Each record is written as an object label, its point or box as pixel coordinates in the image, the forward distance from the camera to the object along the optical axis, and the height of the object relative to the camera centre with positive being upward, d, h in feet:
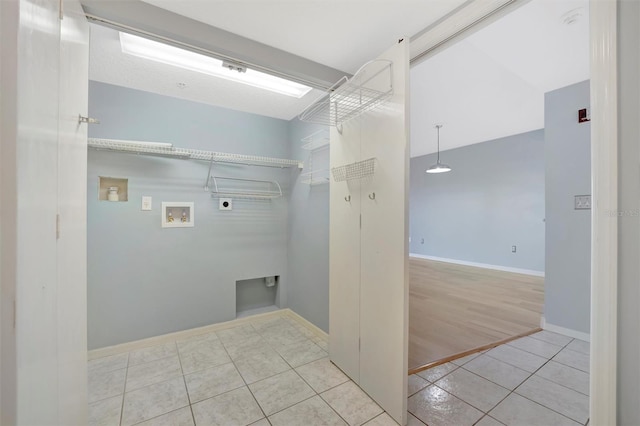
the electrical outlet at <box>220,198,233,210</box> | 8.85 +0.33
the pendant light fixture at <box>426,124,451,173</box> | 16.31 +2.96
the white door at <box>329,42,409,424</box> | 4.63 -0.80
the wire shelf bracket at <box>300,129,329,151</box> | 7.88 +2.41
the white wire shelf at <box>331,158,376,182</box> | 5.32 +0.99
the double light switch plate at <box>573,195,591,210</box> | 7.64 +0.34
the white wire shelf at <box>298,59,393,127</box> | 5.03 +2.68
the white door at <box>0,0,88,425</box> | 1.80 +0.01
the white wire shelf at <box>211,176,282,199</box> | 8.75 +0.93
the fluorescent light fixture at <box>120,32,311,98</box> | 5.68 +3.80
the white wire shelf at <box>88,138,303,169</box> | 6.73 +1.84
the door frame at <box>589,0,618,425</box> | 2.64 +0.02
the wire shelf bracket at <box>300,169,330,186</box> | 7.88 +1.20
